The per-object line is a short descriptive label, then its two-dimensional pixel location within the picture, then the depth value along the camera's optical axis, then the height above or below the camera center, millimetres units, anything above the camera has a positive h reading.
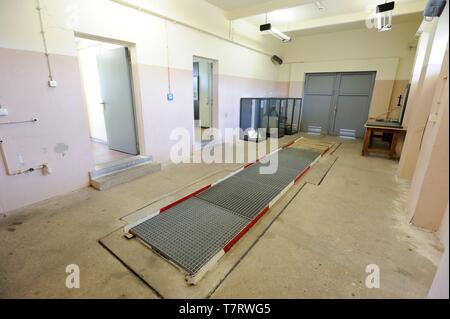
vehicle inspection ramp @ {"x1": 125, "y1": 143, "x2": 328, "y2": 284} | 1953 -1297
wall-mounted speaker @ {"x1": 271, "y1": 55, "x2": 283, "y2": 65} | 7887 +1535
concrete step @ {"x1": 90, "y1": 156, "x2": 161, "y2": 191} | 3353 -1173
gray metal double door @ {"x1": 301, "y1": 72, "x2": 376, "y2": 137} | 7305 +52
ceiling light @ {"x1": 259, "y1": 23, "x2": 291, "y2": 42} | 5410 +1801
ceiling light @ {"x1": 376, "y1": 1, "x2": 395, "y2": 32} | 3985 +1760
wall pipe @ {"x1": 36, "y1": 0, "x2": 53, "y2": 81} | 2609 +714
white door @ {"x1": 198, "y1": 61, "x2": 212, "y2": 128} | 7641 +251
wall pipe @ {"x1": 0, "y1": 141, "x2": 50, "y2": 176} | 2535 -872
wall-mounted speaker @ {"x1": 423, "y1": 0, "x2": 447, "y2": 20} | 3092 +1380
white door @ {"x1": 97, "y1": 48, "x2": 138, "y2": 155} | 4090 +30
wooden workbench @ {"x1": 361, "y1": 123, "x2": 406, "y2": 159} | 4742 -729
